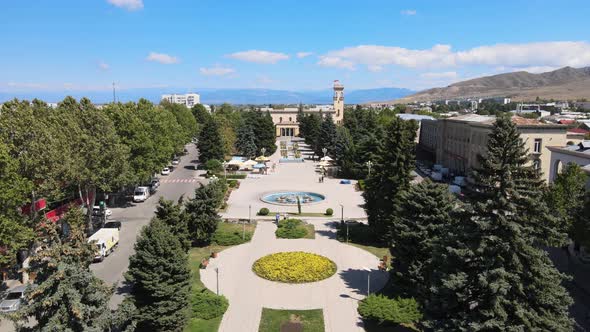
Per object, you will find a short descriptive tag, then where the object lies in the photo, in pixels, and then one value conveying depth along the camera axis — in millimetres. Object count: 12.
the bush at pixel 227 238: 30594
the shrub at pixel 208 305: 19844
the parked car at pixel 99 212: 36869
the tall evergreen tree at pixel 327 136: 71375
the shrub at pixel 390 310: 18641
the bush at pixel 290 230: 32344
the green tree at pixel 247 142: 74000
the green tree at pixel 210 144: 64750
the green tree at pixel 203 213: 29672
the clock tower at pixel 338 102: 116250
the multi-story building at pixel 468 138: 44844
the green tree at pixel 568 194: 25422
